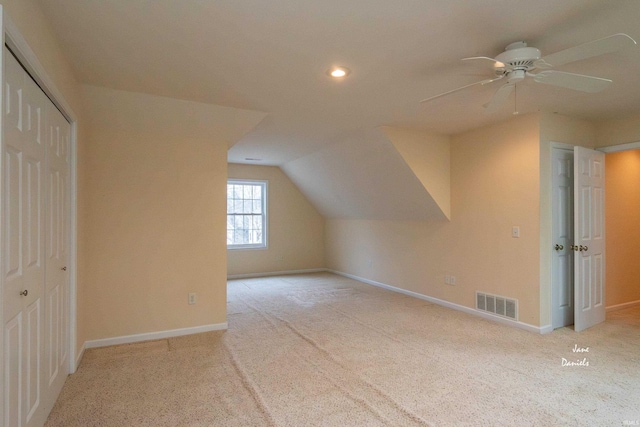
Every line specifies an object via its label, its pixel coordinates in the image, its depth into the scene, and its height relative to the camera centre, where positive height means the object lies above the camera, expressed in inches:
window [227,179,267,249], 282.2 +0.7
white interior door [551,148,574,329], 148.2 -11.0
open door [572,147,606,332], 145.7 -10.8
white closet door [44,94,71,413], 85.4 -10.2
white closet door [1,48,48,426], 59.9 -5.8
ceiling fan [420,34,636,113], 70.2 +34.7
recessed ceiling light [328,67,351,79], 101.4 +43.8
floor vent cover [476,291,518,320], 151.9 -42.7
